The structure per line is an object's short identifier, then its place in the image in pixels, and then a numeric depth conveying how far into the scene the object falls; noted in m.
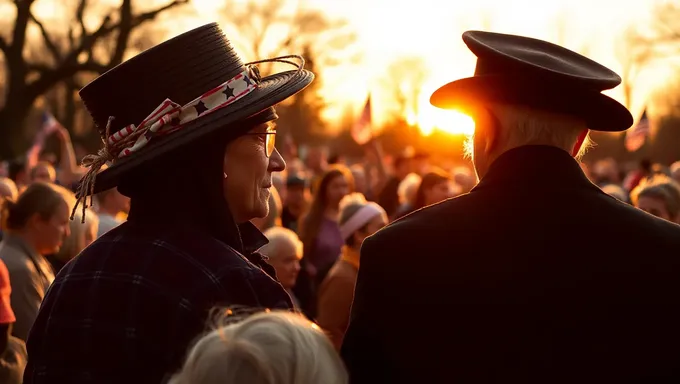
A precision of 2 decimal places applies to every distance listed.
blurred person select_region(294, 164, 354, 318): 9.26
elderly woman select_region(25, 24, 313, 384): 2.57
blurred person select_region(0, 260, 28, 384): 5.04
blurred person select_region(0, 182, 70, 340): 5.97
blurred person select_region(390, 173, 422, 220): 10.45
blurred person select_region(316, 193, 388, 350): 6.67
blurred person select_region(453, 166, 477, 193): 13.45
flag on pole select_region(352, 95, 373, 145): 18.77
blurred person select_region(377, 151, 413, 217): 11.97
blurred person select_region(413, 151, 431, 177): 14.22
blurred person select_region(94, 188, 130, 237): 7.98
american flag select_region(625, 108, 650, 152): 20.29
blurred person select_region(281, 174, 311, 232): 11.83
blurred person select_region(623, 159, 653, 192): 16.42
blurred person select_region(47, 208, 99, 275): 7.05
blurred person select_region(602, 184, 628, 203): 9.58
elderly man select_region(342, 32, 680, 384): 2.72
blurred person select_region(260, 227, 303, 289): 6.81
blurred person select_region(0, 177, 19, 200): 9.55
